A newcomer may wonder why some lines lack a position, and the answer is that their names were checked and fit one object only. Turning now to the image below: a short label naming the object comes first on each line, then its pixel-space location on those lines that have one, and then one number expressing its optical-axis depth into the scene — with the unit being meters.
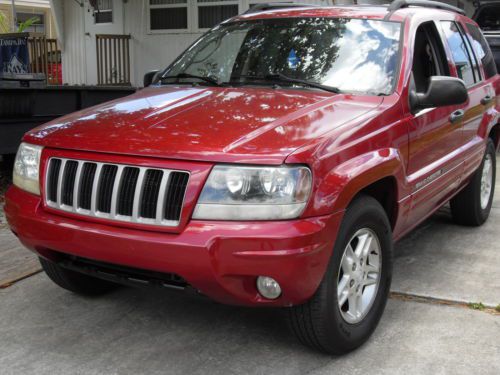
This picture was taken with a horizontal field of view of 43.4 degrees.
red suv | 2.80
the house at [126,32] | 12.95
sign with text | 8.21
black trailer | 6.45
